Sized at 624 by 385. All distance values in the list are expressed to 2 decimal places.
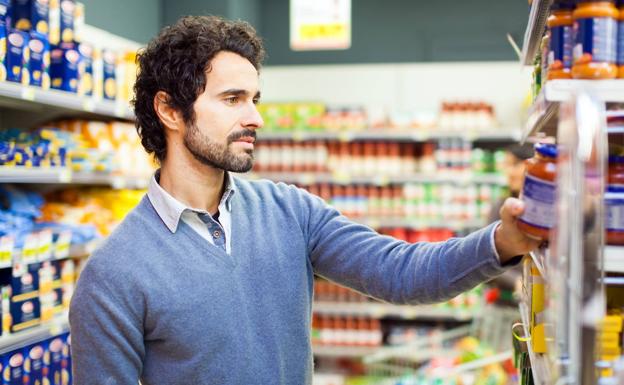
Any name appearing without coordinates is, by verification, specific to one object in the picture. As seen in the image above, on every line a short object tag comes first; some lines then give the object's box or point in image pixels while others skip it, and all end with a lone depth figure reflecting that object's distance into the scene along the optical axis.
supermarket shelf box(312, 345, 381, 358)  6.50
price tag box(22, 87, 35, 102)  3.13
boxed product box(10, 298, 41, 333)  3.22
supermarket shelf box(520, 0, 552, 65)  2.12
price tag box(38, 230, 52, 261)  3.37
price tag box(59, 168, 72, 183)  3.57
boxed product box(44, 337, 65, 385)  3.44
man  1.83
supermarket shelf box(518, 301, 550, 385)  1.53
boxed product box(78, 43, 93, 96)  3.74
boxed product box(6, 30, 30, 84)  3.10
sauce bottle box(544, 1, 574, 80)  1.57
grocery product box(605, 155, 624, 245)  1.38
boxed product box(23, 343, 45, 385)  3.25
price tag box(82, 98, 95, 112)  3.72
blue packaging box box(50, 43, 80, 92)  3.59
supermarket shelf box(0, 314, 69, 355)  3.10
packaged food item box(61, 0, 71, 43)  3.70
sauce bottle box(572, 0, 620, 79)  1.45
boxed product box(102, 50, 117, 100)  4.03
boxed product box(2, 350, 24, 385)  3.10
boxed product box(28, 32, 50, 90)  3.29
